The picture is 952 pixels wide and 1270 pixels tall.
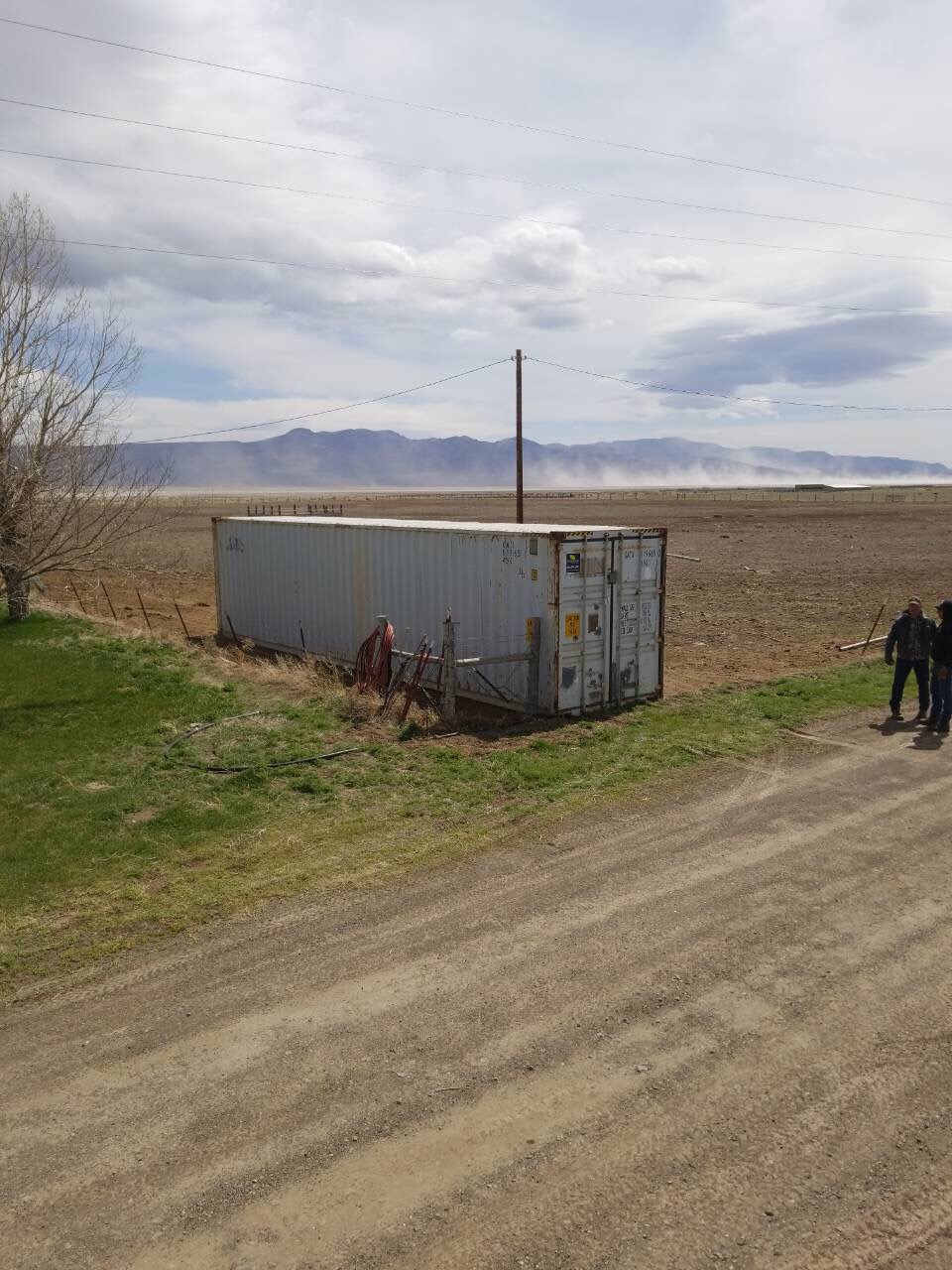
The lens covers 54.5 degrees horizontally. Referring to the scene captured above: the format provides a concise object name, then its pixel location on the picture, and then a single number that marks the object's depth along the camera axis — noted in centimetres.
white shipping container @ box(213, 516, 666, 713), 1373
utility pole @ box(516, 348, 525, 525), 2697
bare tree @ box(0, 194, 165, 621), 1612
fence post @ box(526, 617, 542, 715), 1366
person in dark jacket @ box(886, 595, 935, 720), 1338
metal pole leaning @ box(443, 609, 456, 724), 1310
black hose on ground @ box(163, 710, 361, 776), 1121
